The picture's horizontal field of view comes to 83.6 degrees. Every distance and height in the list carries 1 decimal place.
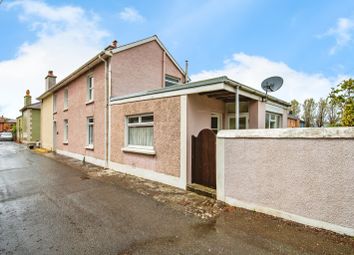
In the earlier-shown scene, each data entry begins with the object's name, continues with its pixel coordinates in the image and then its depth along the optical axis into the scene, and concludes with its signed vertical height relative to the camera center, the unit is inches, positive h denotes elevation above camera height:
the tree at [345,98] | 327.0 +49.4
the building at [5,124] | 2063.2 +16.1
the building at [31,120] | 1007.0 +28.9
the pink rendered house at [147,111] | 271.3 +26.4
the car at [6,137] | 1475.3 -85.6
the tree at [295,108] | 1106.2 +102.6
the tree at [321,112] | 914.7 +67.3
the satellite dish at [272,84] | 302.8 +66.1
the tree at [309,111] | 999.0 +77.4
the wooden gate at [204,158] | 241.3 -41.5
